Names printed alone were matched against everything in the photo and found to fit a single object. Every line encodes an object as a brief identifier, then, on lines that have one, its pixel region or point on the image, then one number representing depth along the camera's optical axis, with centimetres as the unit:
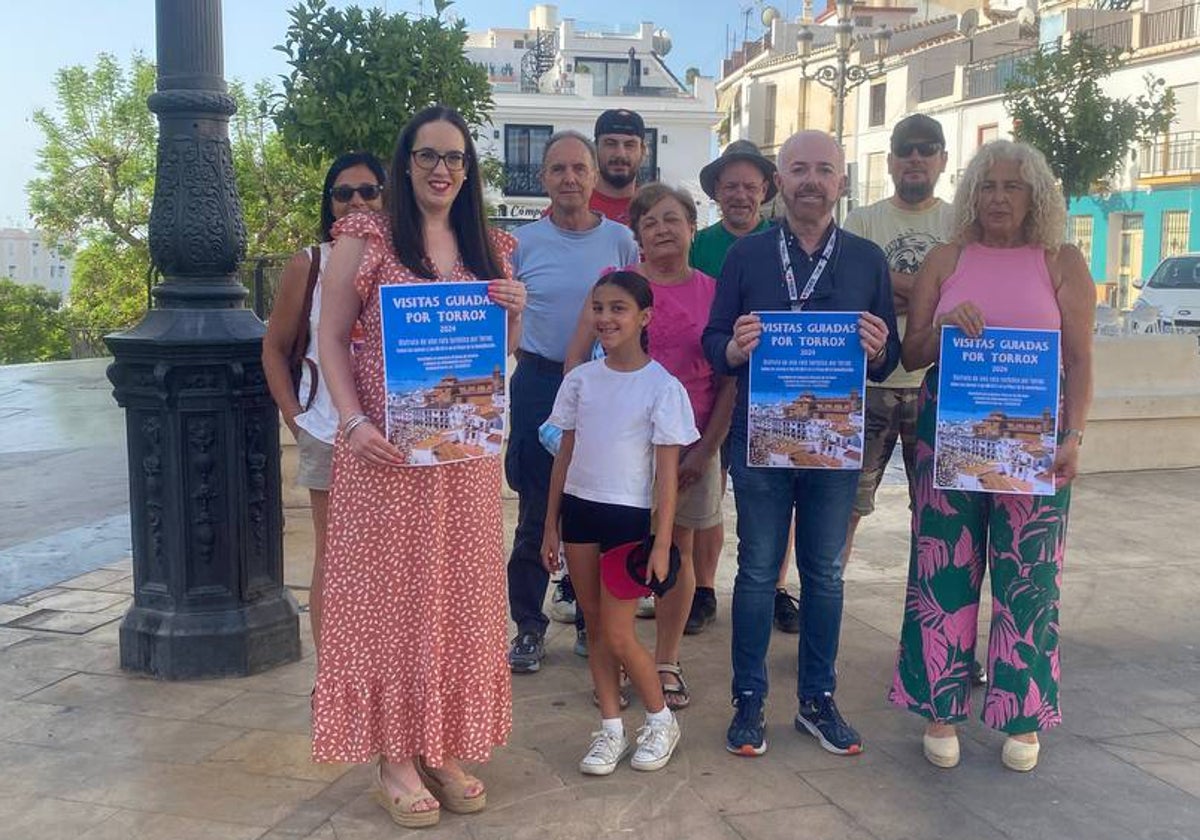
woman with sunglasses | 371
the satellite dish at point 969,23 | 4051
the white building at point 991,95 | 3183
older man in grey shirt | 446
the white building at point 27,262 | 11369
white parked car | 2042
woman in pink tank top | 368
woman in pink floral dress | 325
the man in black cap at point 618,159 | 501
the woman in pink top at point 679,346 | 420
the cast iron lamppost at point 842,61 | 1641
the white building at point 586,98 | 4609
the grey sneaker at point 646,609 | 536
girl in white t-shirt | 367
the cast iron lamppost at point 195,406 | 434
